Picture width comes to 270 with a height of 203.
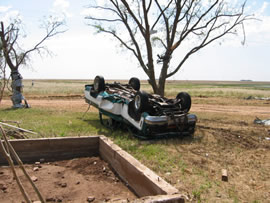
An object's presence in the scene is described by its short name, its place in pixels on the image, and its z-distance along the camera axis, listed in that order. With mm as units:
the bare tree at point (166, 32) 11203
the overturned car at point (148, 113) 8109
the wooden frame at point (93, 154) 3697
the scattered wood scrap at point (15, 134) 6289
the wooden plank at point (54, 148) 5289
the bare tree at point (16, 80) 16375
